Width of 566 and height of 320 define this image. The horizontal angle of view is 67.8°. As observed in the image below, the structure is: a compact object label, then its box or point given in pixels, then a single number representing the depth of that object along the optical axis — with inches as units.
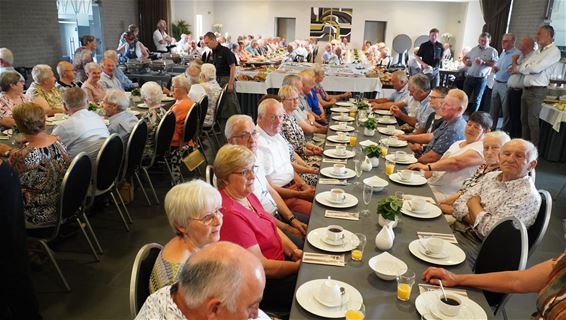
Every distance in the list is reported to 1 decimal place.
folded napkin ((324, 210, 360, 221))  90.7
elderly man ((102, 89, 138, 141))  158.2
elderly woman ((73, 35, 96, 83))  250.4
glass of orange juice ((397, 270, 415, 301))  63.0
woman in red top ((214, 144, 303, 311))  78.7
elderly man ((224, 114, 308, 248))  105.8
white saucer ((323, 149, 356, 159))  134.4
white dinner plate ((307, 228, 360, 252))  76.7
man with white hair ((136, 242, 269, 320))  43.6
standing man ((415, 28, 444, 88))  374.0
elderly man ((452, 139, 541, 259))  91.5
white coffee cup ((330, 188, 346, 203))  97.1
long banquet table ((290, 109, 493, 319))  61.0
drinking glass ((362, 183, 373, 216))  92.5
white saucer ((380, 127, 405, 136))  172.5
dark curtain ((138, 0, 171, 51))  513.3
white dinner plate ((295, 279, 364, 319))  59.1
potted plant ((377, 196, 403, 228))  81.3
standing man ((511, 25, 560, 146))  238.5
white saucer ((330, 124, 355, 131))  174.2
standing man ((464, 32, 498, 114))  329.7
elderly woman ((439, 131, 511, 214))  108.1
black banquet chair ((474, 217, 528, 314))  74.7
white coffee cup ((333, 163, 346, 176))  117.0
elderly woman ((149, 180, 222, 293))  62.0
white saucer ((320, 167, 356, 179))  114.9
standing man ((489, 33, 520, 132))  285.6
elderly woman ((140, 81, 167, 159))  169.0
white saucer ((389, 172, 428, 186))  112.7
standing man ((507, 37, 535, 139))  254.1
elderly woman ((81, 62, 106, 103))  211.9
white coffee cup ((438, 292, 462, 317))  59.1
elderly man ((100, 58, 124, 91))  242.2
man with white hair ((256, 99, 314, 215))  122.9
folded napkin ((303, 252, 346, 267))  72.5
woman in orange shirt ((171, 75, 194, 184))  184.5
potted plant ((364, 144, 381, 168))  124.9
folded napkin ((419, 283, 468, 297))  66.0
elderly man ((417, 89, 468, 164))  143.8
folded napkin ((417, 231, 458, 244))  83.5
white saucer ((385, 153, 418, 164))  133.1
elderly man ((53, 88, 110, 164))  133.0
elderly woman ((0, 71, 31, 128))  166.6
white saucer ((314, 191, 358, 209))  95.7
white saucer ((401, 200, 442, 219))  92.5
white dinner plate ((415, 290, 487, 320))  59.5
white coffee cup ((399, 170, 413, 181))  114.1
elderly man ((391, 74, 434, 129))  191.5
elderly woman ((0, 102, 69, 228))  106.0
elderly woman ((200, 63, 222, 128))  229.6
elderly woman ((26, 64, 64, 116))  185.8
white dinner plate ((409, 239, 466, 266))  73.6
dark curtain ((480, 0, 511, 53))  427.8
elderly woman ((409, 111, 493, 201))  122.4
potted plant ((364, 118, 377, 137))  166.7
